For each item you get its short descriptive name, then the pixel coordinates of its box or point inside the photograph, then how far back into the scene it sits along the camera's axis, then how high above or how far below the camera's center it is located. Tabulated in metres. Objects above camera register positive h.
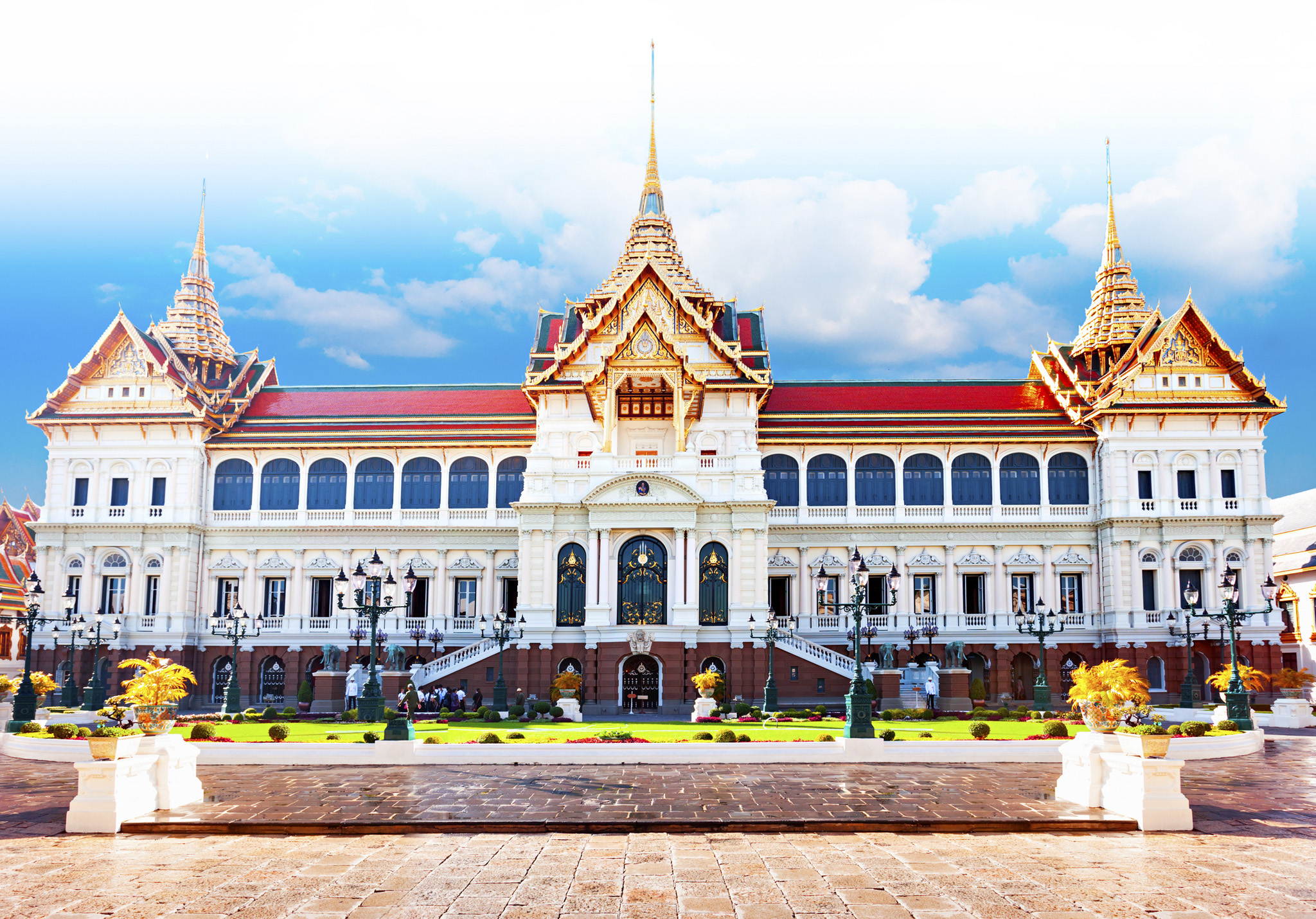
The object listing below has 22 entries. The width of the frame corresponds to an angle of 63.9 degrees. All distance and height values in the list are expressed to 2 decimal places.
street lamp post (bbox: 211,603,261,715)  37.16 -0.45
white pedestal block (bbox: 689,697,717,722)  35.66 -2.88
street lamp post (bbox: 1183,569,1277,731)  30.97 -1.65
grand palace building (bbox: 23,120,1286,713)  43.47 +5.20
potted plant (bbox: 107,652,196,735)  16.97 -1.23
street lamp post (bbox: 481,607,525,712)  37.94 -0.67
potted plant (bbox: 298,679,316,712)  42.91 -3.03
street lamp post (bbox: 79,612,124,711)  37.75 -2.71
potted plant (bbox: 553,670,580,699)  39.06 -2.33
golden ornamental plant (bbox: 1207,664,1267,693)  35.44 -1.96
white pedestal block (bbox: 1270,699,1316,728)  35.41 -2.97
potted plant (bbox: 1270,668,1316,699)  42.56 -2.23
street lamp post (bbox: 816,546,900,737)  25.59 -2.10
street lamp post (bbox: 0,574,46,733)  32.03 -2.43
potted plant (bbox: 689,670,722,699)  37.97 -2.18
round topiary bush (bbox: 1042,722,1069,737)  27.22 -2.74
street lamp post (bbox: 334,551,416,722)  27.77 +0.36
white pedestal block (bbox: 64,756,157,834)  15.65 -2.66
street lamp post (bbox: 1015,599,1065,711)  37.16 -0.23
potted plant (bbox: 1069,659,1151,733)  16.69 -1.12
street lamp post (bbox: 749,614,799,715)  36.69 -2.10
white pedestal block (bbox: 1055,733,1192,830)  15.58 -2.48
